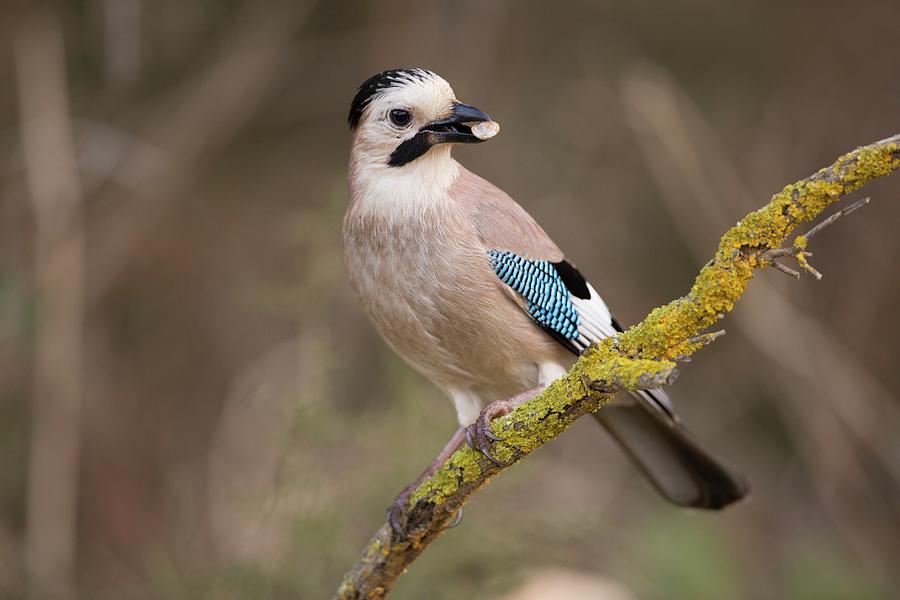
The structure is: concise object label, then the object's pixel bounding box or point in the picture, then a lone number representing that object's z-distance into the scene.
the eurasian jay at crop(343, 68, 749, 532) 6.34
